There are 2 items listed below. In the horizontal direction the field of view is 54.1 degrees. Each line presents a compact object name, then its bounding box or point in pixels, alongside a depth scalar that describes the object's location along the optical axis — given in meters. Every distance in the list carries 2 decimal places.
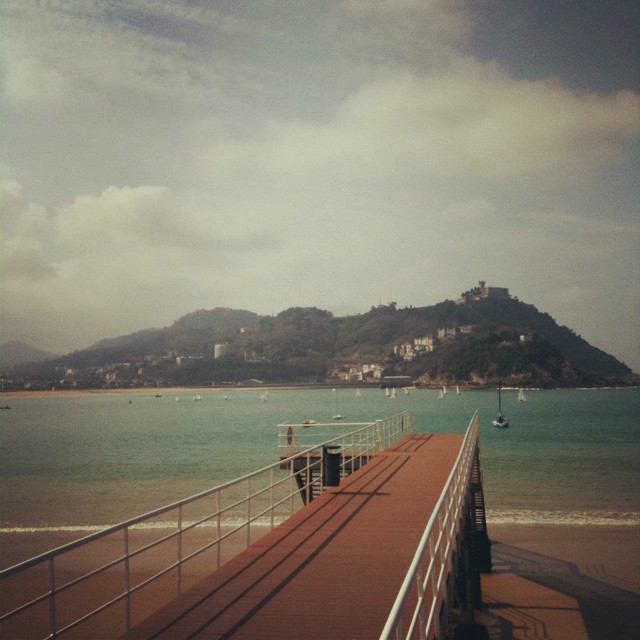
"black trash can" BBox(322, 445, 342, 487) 13.82
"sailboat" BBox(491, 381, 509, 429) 79.38
